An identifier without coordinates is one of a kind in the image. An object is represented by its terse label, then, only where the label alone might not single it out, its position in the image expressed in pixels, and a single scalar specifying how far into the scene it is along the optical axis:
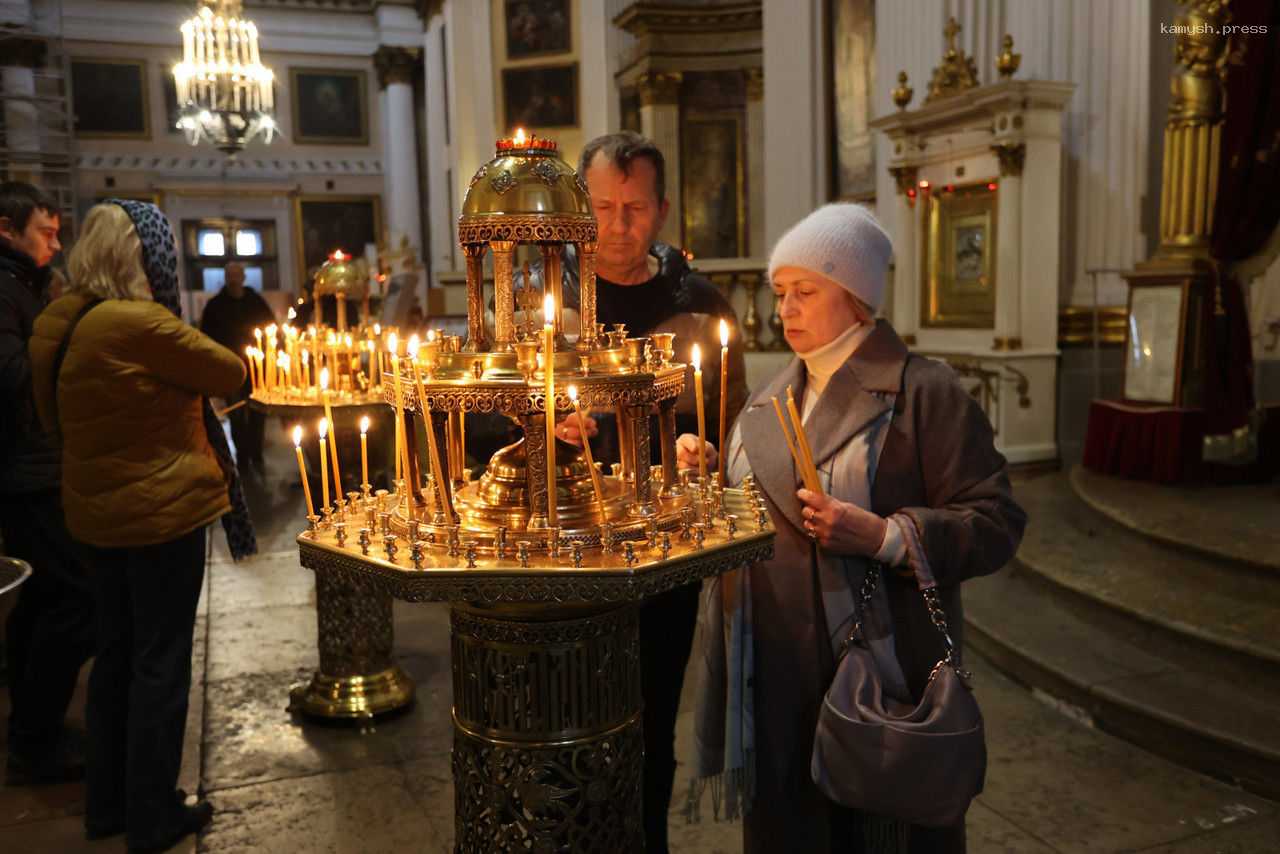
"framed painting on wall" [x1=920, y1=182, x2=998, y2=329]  7.13
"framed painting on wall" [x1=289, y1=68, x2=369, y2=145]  20.59
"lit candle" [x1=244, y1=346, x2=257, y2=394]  4.27
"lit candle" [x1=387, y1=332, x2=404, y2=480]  1.70
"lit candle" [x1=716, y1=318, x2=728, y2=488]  1.86
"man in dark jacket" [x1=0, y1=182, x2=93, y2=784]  3.42
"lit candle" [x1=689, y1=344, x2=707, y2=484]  1.88
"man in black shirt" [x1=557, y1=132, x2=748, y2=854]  2.34
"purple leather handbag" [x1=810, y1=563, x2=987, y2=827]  1.79
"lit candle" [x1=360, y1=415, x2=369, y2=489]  1.84
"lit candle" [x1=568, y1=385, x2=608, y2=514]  1.61
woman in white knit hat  1.98
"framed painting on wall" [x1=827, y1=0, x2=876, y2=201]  10.12
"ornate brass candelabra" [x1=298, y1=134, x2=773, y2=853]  1.65
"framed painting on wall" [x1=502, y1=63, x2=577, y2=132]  14.58
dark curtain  5.91
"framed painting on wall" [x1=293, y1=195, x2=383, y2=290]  20.69
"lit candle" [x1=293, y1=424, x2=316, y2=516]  1.88
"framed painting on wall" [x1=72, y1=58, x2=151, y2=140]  19.19
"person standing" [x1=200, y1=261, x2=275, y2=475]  8.45
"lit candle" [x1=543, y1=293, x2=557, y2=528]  1.55
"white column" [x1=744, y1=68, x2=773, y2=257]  12.97
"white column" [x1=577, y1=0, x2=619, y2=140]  14.16
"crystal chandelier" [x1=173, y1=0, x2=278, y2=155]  12.15
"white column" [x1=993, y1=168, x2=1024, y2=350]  6.86
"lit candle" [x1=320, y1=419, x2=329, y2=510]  1.76
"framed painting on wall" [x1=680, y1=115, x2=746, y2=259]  13.09
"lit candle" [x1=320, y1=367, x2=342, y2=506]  1.84
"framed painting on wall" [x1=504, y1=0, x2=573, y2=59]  14.54
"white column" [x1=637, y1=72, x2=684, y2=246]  12.84
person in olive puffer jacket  2.72
